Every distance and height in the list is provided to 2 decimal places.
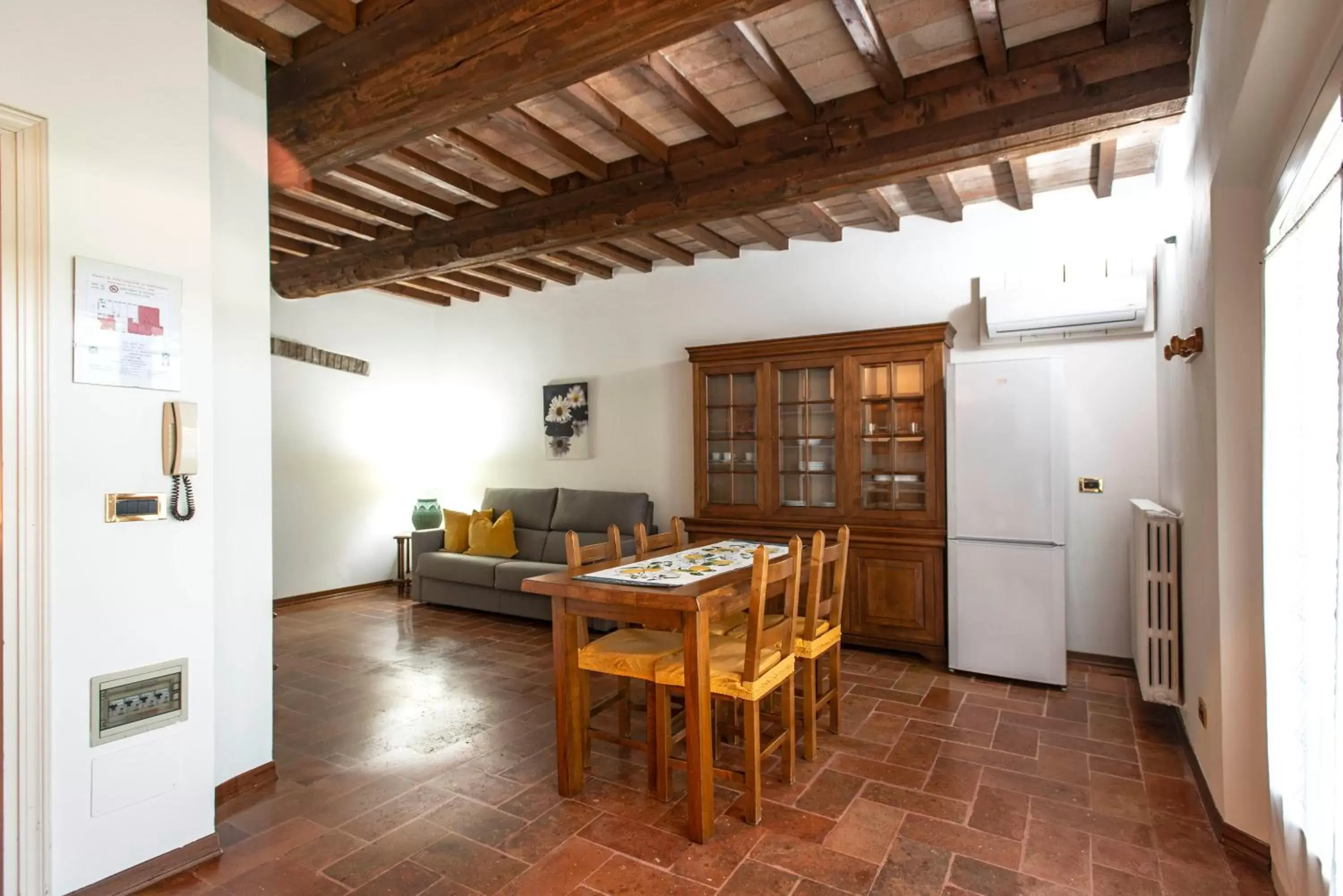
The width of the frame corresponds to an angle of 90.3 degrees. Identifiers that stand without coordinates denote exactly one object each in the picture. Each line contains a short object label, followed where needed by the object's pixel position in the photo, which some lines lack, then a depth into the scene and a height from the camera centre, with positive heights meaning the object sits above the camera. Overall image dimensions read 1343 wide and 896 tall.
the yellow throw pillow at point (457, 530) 5.93 -0.73
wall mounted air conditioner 3.80 +0.81
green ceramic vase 6.42 -0.64
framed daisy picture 6.06 +0.24
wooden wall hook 2.44 +0.37
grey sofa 5.27 -0.89
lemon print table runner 2.51 -0.50
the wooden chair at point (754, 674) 2.28 -0.81
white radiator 2.99 -0.75
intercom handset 2.09 +0.02
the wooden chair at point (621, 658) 2.52 -0.80
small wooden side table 6.34 -1.11
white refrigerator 3.66 -0.42
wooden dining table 2.23 -0.64
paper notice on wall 1.92 +0.37
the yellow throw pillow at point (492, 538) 5.68 -0.77
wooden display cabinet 4.07 -0.08
